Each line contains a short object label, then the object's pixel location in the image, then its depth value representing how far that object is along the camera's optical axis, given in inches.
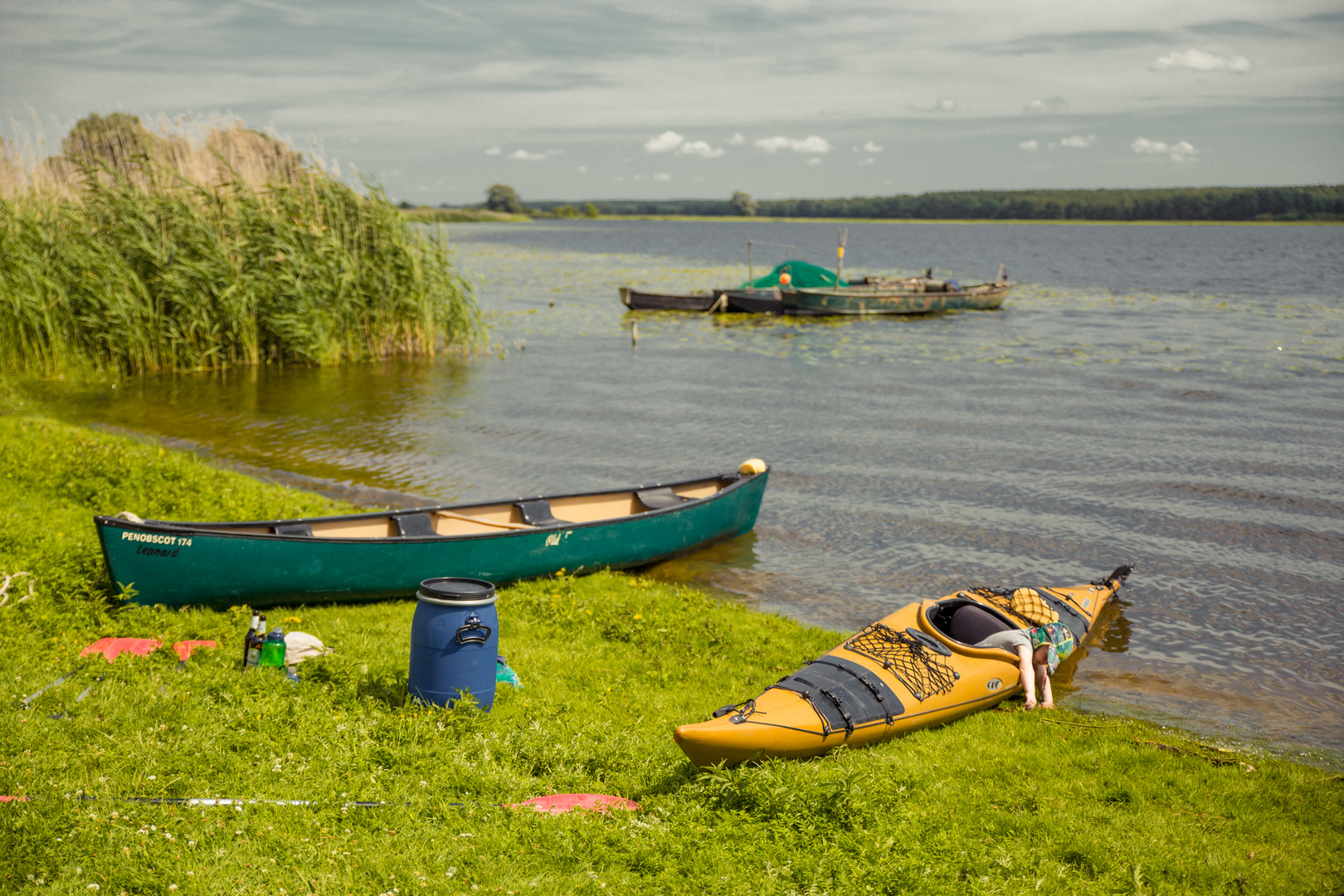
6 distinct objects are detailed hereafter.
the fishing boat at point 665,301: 1611.7
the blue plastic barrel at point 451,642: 264.7
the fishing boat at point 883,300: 1579.7
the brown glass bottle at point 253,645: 297.3
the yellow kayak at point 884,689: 249.4
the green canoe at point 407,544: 340.8
